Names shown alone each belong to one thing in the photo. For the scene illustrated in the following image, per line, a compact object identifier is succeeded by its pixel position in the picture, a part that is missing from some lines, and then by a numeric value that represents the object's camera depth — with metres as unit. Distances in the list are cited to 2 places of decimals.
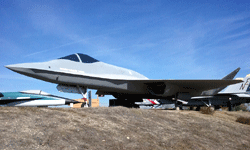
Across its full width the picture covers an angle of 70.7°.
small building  46.18
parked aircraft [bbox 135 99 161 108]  30.55
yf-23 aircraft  10.73
